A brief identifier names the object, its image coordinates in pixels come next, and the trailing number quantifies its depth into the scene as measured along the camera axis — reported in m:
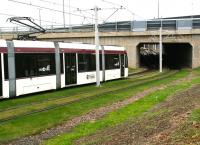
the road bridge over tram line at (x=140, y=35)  39.63
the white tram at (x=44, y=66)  15.65
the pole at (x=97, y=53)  22.37
